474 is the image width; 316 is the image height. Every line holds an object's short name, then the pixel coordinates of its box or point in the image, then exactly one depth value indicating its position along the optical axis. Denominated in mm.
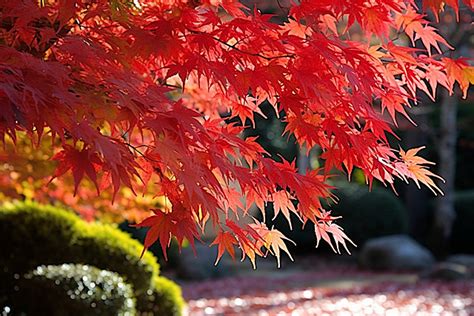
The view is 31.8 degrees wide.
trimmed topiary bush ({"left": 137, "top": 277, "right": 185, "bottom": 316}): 6098
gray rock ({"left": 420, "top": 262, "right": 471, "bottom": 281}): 11430
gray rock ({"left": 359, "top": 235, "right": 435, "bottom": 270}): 13875
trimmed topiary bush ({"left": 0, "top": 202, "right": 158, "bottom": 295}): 5582
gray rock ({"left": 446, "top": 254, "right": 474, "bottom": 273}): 12312
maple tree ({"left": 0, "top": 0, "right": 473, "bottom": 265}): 2373
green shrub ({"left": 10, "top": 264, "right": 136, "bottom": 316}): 4719
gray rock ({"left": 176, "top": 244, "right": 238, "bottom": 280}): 13250
